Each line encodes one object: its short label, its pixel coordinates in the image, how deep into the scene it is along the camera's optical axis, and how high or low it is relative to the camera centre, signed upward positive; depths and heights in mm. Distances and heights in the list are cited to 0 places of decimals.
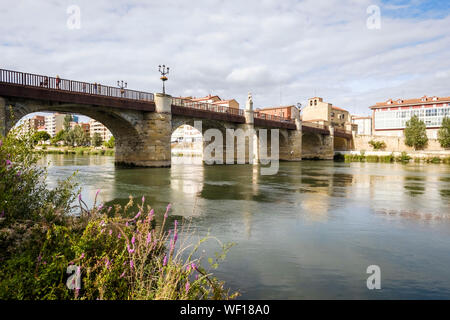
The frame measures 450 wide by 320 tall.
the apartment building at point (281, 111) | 76250 +11228
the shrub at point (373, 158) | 50375 -737
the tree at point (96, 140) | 95194 +4882
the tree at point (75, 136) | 94188 +5892
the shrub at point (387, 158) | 48900 -729
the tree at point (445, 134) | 57159 +3741
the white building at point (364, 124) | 99750 +9776
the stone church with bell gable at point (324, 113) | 78812 +11175
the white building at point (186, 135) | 94500 +6556
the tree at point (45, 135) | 108862 +7658
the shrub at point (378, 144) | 64125 +2033
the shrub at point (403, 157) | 48844 -580
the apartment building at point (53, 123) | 155925 +17840
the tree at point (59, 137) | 99469 +6338
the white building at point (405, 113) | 70125 +9937
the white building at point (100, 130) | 136875 +11838
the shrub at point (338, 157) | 59628 -627
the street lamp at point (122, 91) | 24058 +5167
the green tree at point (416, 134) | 61031 +3921
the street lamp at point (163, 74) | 27431 +7382
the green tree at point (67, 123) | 104312 +11432
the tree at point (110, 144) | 90938 +3423
